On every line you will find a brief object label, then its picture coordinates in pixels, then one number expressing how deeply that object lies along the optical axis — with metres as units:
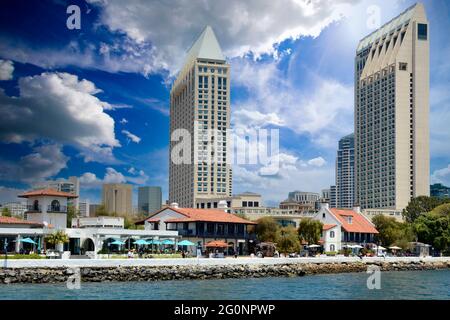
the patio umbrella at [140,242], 67.06
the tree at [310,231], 85.56
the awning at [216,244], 73.28
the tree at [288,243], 81.12
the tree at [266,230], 84.50
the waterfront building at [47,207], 67.94
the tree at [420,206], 130.75
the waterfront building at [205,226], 77.19
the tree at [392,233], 97.25
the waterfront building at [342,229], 90.75
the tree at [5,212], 103.25
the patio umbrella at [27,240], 60.28
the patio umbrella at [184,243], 69.56
